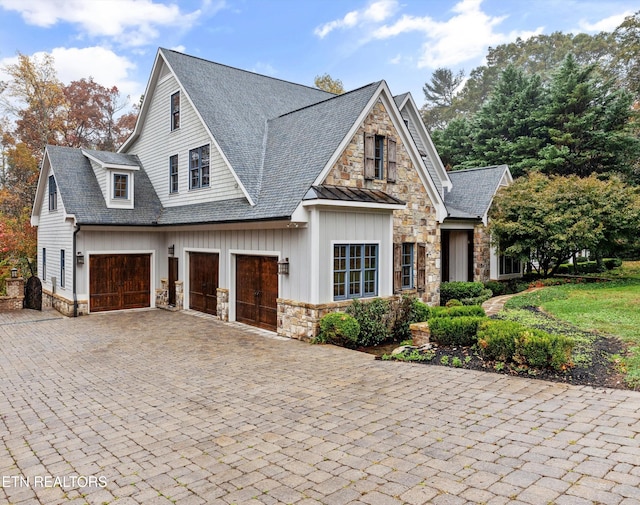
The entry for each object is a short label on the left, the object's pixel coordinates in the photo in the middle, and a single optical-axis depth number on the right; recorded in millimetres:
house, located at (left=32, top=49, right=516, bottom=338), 11250
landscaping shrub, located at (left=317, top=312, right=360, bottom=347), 10210
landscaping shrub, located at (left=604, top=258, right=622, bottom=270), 24591
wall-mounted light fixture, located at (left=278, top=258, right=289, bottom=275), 11271
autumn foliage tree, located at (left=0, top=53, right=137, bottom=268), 26891
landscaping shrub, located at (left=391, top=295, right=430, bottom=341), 12375
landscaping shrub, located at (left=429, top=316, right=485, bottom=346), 8836
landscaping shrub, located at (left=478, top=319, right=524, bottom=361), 7539
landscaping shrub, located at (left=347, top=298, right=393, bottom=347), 11156
